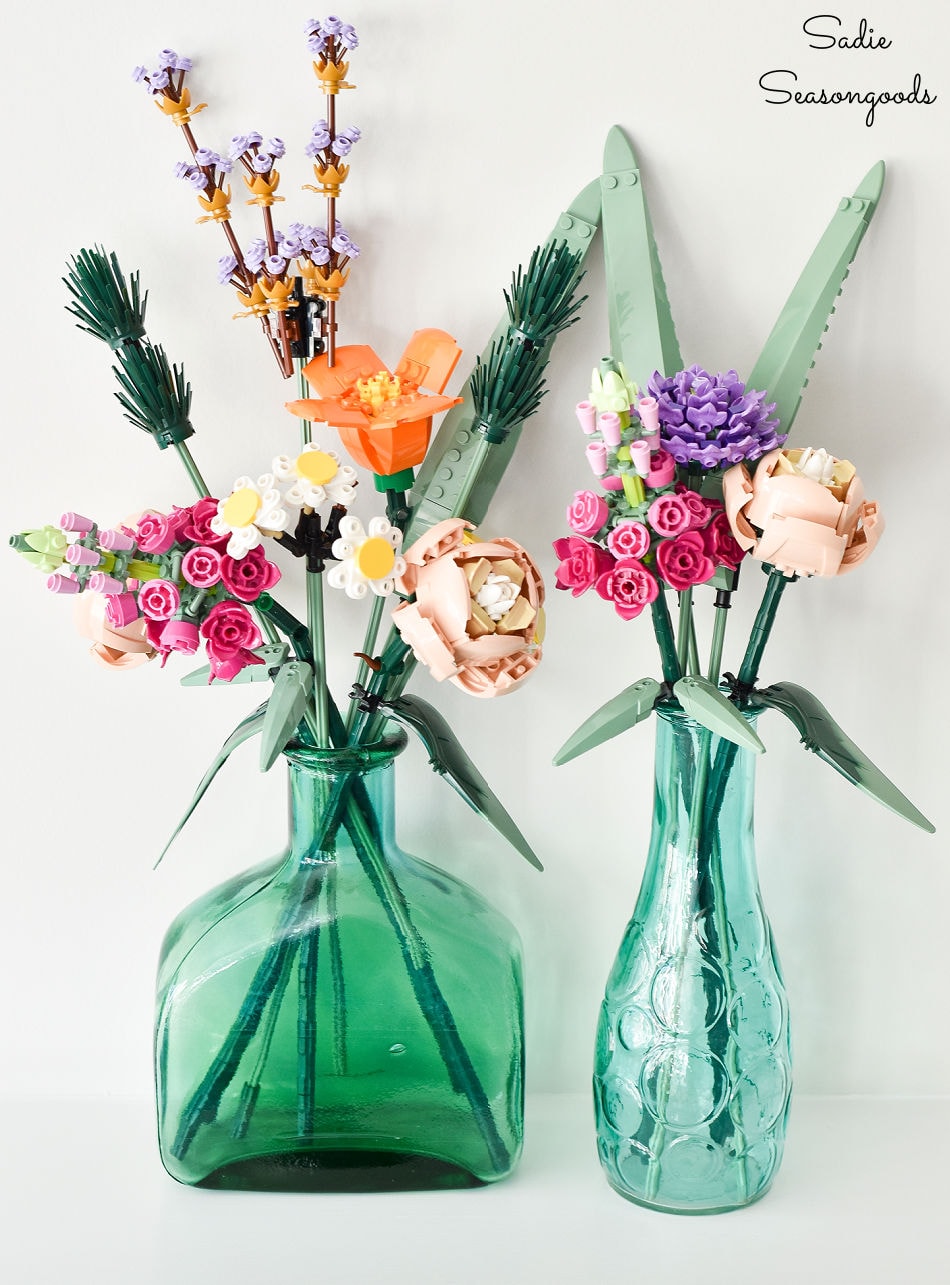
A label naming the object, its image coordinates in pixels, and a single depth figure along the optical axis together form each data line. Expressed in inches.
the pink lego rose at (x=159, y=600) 28.0
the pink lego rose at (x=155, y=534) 28.2
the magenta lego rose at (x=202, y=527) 28.8
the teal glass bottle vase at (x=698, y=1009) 30.7
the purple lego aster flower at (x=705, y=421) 27.8
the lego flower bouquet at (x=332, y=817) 30.0
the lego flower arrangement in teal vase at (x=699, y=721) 28.0
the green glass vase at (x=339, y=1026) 31.9
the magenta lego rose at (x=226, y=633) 28.6
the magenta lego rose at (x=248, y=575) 28.5
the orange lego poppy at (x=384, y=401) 29.7
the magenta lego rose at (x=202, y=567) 28.2
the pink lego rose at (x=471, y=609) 27.6
